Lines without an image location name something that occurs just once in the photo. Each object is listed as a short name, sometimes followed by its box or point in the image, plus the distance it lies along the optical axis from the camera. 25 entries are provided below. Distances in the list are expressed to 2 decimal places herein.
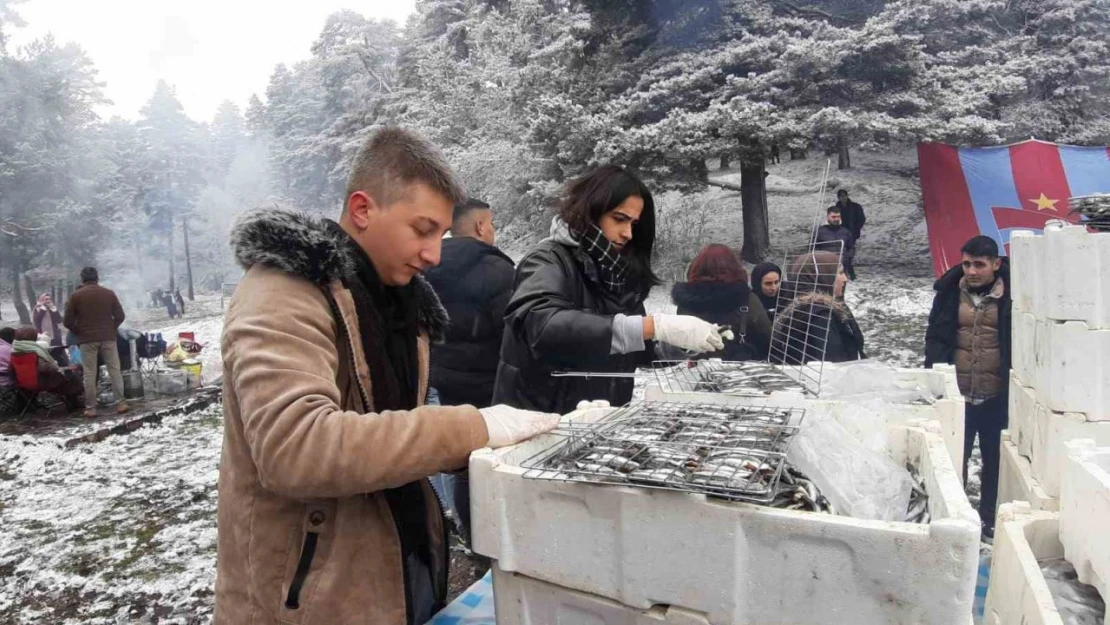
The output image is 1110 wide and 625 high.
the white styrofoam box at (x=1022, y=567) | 1.48
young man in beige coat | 1.13
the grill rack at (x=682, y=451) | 1.13
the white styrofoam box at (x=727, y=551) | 0.97
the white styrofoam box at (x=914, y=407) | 1.80
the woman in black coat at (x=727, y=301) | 4.30
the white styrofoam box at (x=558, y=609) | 1.17
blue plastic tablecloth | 1.66
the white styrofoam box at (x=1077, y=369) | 2.51
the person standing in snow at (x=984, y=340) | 4.39
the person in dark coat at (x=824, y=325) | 3.46
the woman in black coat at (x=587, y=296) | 2.29
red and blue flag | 8.20
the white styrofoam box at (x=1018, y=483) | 2.61
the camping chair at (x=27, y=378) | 8.49
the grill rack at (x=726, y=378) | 2.23
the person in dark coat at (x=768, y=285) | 5.02
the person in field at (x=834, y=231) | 9.38
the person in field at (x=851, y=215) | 11.91
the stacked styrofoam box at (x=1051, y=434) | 2.57
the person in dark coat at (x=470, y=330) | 3.63
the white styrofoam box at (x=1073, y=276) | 2.44
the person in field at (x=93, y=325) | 8.37
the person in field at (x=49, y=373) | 8.42
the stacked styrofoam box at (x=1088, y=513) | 1.53
